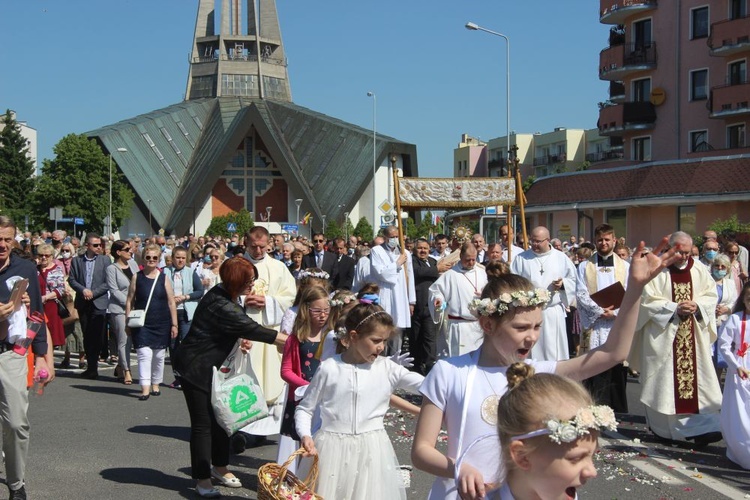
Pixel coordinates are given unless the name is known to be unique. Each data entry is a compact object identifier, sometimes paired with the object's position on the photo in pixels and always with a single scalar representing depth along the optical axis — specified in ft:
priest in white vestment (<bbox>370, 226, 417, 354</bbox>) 46.85
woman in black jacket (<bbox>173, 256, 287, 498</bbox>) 23.04
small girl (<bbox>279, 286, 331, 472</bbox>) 21.63
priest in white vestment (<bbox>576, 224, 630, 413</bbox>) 35.14
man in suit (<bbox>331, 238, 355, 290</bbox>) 62.80
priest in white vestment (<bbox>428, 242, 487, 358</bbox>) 36.50
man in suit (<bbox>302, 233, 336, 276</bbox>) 61.93
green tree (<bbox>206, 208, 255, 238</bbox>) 260.42
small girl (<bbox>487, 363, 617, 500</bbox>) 8.70
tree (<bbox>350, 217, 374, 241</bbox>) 254.78
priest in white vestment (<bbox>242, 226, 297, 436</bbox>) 28.02
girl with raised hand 11.75
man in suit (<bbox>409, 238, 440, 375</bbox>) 47.39
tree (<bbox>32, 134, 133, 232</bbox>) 210.38
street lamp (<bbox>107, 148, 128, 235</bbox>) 213.25
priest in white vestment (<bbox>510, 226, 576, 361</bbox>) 34.99
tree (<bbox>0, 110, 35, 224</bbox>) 288.10
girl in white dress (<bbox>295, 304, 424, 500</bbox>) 17.28
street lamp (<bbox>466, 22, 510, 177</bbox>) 119.38
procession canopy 47.47
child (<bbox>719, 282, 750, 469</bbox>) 26.91
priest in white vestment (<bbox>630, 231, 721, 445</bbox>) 30.40
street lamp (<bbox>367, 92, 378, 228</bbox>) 272.13
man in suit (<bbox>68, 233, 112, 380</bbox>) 44.39
